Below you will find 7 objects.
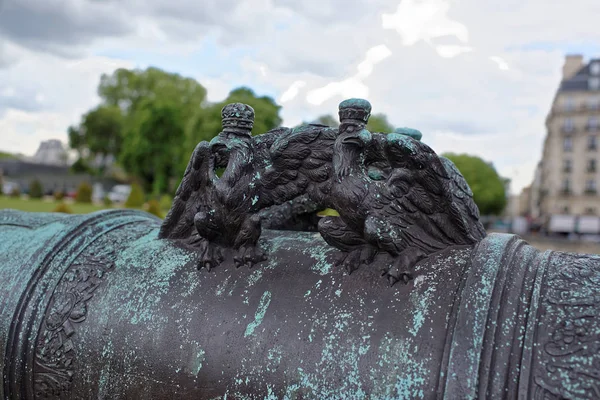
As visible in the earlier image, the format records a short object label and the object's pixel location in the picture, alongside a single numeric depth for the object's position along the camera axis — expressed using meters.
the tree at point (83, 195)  27.16
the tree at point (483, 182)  47.09
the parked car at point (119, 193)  41.16
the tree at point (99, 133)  47.72
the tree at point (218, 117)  18.98
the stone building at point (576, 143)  46.62
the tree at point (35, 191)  31.69
